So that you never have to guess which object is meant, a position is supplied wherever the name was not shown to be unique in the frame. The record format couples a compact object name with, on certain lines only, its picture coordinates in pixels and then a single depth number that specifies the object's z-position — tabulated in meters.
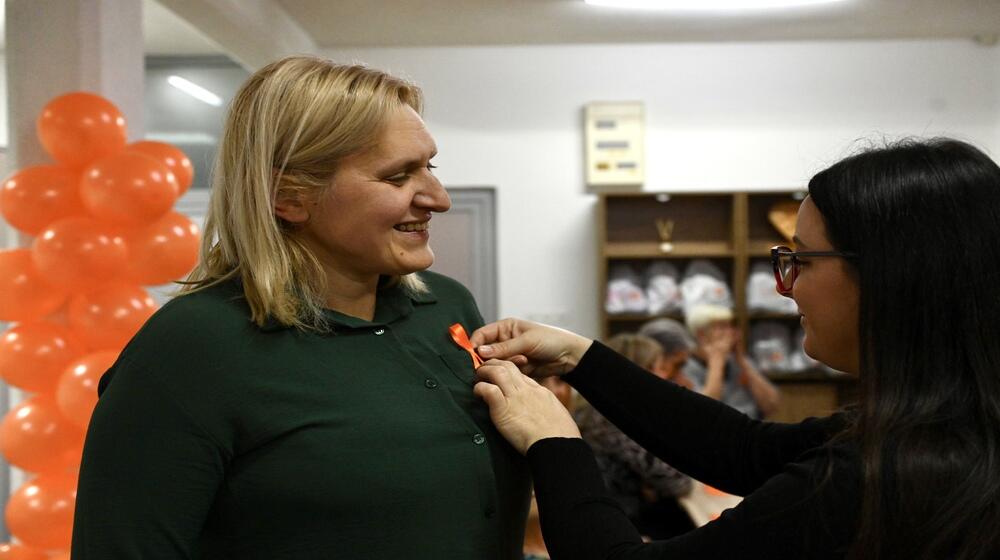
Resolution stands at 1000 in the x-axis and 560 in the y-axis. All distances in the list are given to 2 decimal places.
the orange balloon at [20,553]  2.84
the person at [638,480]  3.29
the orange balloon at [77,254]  2.76
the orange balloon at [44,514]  2.78
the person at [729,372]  4.75
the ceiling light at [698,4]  4.94
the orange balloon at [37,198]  2.86
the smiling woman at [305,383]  1.09
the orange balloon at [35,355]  2.81
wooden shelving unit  5.48
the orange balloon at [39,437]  2.80
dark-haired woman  1.08
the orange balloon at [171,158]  2.98
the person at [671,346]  3.89
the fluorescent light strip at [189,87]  5.82
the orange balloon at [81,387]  2.68
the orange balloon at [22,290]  2.83
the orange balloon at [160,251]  2.87
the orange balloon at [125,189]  2.79
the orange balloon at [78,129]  2.89
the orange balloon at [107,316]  2.80
